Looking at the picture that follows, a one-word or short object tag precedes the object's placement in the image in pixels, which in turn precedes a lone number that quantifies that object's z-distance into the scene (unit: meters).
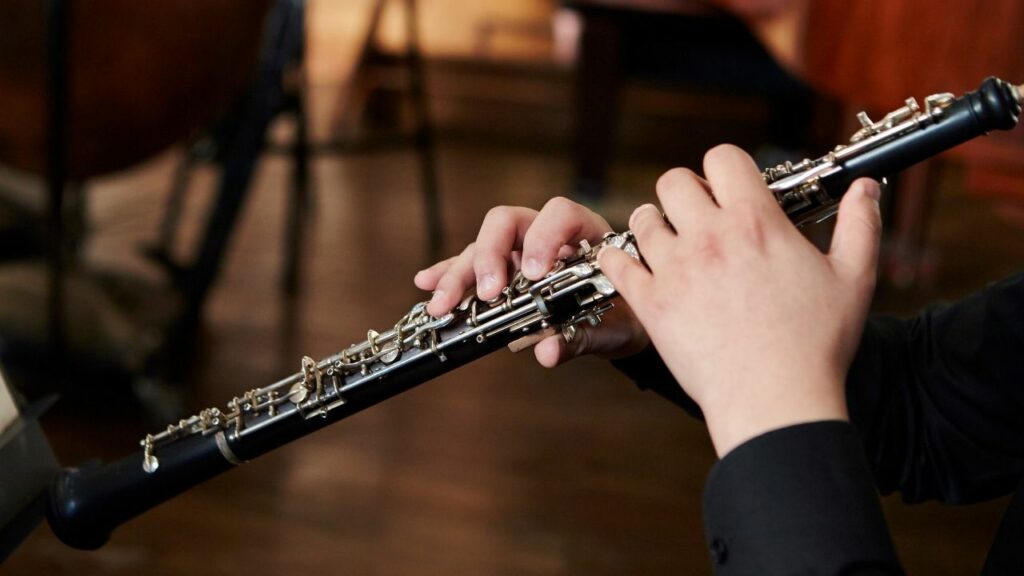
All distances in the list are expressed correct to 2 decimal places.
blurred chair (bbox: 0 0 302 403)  2.41
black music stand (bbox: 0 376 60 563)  1.40
